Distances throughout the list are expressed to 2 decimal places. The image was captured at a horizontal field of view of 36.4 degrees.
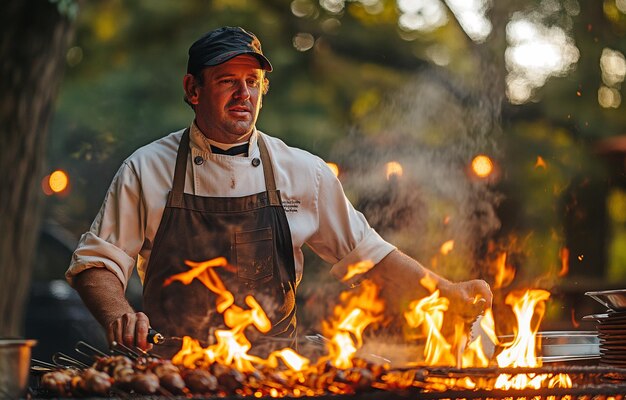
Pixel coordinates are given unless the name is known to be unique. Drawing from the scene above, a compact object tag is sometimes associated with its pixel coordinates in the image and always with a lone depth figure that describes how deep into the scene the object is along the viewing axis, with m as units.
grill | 3.08
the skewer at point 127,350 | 3.52
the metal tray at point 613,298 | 3.77
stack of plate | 3.81
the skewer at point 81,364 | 3.40
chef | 4.24
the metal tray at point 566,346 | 4.20
